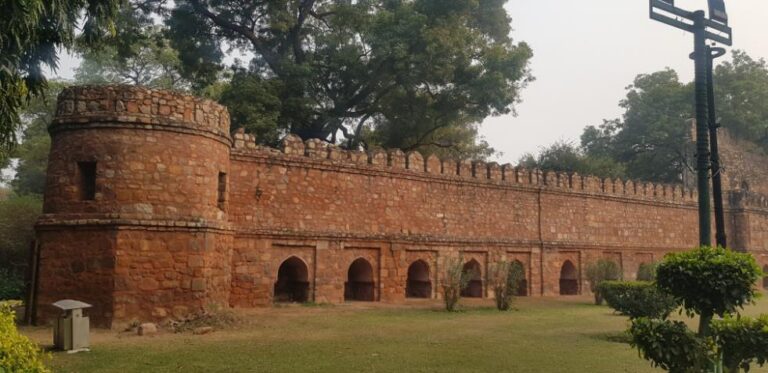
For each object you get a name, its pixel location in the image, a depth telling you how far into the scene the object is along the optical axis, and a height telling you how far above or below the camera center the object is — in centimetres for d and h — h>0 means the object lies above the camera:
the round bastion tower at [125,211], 1061 +75
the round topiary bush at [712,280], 651 -23
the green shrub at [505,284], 1514 -64
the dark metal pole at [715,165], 1105 +163
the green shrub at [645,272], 2063 -46
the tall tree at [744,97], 3316 +866
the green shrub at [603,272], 1841 -41
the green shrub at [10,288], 1739 -94
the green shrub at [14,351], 426 -70
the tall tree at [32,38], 745 +279
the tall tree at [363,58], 2150 +703
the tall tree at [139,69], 3272 +998
